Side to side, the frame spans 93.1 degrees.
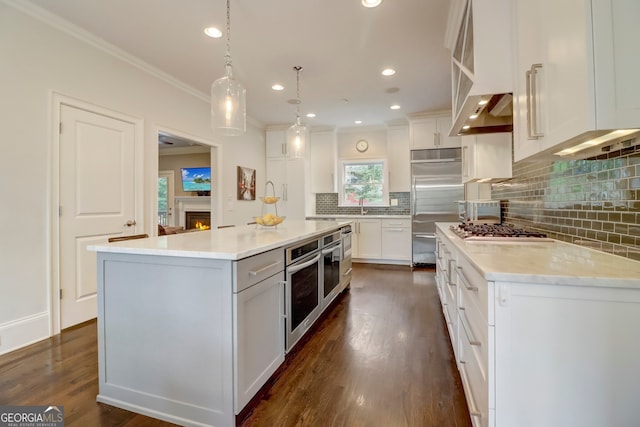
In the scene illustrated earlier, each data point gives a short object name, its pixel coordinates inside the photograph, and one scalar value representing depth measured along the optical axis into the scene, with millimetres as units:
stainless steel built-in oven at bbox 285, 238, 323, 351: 1988
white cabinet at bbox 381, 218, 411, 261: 5411
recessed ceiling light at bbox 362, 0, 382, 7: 2314
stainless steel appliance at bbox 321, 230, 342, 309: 2758
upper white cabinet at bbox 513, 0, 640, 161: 872
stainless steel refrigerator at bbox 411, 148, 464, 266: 5023
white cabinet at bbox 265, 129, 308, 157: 6062
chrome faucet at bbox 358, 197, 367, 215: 6129
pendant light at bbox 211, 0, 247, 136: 2291
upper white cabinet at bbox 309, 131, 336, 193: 6023
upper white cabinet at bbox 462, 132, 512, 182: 2615
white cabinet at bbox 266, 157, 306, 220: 5965
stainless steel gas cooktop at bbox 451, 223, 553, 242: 1799
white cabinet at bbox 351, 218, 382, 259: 5586
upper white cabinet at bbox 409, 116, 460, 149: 5086
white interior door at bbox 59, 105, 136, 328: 2670
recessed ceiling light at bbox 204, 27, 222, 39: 2695
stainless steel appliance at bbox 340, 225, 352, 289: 3482
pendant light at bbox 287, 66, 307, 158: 3332
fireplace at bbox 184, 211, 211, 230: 7286
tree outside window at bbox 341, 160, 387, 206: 6113
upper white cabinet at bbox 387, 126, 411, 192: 5598
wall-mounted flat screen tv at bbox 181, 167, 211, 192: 7320
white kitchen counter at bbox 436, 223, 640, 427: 932
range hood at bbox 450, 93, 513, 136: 1832
